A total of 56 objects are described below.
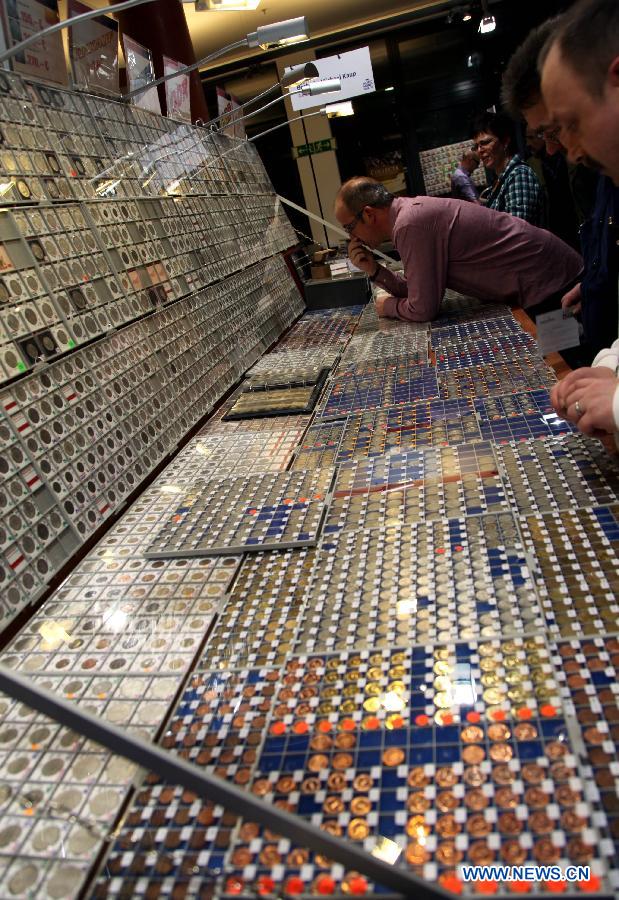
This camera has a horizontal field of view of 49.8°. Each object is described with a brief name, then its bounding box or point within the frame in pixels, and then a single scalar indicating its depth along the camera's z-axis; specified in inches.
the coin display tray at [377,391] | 95.8
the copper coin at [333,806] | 35.9
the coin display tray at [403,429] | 79.7
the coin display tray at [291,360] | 122.0
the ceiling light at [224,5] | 98.9
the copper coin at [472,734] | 38.0
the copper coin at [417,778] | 36.2
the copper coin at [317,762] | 38.7
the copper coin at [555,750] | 35.6
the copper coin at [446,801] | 34.5
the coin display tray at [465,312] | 134.0
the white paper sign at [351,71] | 270.5
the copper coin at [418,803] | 34.9
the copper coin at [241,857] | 34.2
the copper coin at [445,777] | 35.9
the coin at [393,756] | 37.8
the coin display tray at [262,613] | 49.6
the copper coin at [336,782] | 37.3
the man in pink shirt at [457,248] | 129.1
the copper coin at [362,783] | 36.8
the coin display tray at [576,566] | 45.3
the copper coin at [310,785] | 37.5
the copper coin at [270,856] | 33.8
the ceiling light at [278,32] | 95.7
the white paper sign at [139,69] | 110.2
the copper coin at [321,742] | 40.0
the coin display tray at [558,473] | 60.2
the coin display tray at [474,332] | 117.4
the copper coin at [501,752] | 36.4
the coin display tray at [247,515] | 64.2
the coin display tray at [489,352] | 103.3
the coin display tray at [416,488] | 63.2
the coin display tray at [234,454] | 83.7
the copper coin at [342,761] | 38.5
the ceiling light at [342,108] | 299.3
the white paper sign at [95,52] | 92.4
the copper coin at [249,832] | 35.3
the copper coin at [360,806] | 35.4
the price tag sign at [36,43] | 75.6
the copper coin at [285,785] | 37.9
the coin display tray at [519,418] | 75.0
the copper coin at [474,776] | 35.5
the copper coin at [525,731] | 37.2
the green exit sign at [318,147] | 391.5
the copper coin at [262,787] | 38.0
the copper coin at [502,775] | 35.3
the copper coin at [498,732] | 37.6
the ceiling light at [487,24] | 319.6
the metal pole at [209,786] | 23.3
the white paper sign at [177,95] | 131.6
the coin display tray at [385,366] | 110.4
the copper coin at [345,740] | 39.7
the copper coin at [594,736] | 36.3
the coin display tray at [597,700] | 34.0
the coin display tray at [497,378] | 90.0
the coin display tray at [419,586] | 47.3
